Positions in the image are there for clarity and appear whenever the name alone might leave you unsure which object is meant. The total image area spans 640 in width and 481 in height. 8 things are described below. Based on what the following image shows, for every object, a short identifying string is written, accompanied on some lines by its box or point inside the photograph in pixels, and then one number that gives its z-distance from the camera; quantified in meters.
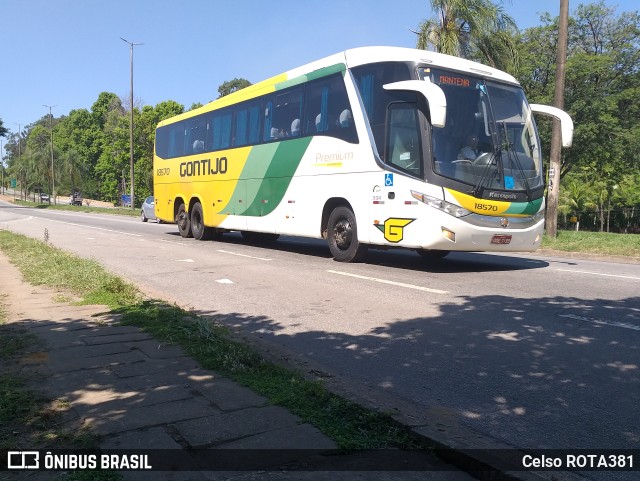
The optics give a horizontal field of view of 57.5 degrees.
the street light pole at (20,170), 91.32
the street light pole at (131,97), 43.03
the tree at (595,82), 26.98
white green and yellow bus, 9.95
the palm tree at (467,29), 20.66
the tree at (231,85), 87.25
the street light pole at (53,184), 68.88
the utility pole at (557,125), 17.09
